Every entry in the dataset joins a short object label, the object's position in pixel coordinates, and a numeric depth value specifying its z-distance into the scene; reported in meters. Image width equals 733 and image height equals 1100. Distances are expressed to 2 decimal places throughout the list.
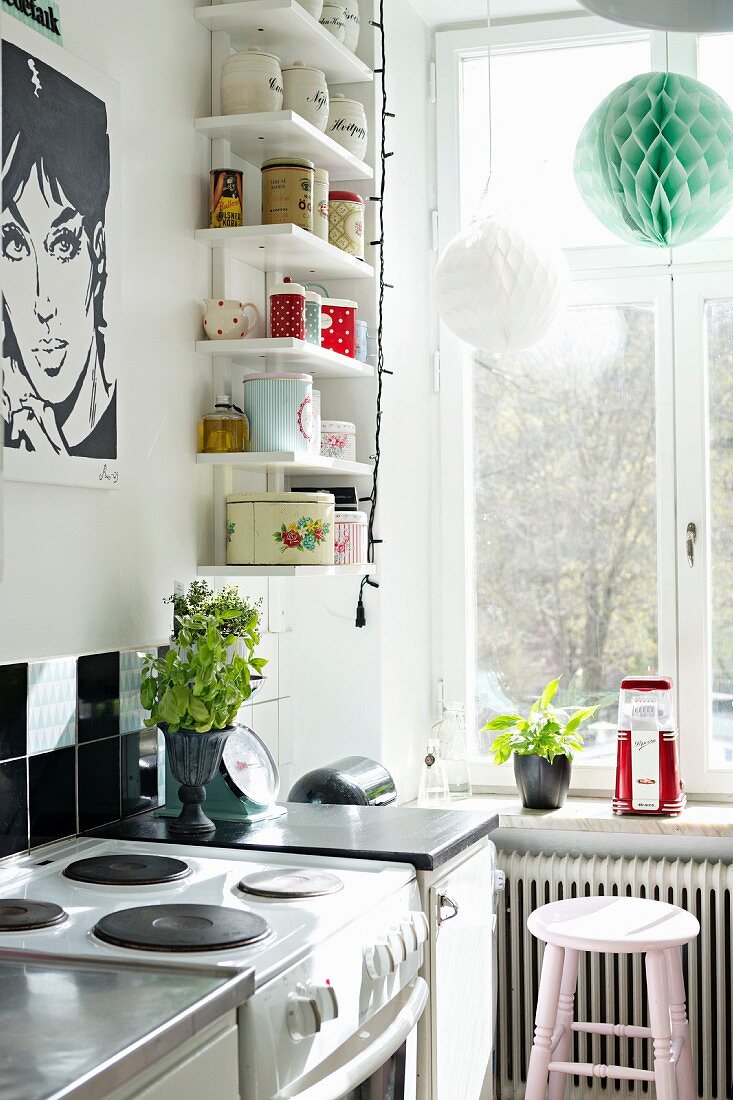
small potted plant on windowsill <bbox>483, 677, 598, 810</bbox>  2.91
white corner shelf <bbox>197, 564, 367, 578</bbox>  2.26
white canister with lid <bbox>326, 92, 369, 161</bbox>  2.53
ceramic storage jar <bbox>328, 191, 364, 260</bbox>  2.53
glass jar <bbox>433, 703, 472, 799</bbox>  3.01
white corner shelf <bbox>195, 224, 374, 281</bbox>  2.24
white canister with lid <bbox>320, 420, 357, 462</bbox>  2.53
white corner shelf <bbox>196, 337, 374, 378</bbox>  2.24
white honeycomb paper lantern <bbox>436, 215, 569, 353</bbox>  2.52
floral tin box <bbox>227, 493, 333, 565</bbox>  2.28
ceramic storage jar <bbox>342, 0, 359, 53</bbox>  2.55
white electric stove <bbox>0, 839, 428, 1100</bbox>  1.37
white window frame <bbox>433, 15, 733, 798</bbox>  3.06
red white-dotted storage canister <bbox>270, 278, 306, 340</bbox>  2.32
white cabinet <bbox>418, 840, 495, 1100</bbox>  1.89
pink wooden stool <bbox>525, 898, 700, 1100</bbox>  2.41
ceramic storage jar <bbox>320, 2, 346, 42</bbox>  2.51
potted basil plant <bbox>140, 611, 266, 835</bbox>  1.94
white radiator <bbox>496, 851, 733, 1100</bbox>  2.78
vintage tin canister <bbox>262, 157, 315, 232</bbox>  2.30
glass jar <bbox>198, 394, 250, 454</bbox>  2.29
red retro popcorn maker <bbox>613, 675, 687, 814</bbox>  2.83
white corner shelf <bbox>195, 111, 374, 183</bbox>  2.24
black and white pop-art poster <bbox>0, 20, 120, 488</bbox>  1.74
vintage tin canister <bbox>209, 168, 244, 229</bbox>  2.28
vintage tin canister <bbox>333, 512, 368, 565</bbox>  2.48
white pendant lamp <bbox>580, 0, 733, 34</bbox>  1.22
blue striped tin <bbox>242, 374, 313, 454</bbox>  2.29
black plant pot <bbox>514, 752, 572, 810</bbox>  2.91
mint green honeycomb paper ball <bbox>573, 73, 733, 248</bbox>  2.50
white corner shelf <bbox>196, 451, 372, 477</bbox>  2.24
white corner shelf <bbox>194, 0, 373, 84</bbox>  2.27
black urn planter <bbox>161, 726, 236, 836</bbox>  1.96
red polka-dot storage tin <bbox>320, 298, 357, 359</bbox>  2.51
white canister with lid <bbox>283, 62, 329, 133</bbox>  2.35
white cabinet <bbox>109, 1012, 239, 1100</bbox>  1.12
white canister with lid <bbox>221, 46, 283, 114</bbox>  2.26
